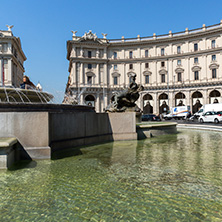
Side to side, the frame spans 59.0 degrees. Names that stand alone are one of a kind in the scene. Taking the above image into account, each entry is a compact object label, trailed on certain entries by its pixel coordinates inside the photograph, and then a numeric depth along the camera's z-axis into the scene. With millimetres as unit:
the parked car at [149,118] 32534
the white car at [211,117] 23672
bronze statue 11750
